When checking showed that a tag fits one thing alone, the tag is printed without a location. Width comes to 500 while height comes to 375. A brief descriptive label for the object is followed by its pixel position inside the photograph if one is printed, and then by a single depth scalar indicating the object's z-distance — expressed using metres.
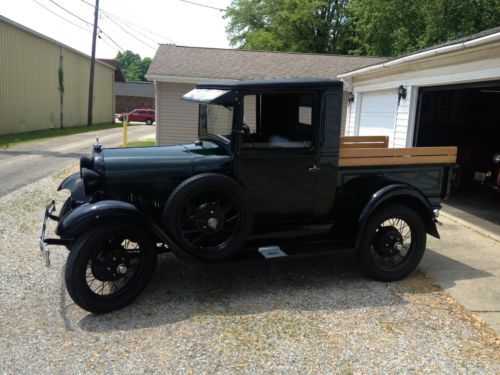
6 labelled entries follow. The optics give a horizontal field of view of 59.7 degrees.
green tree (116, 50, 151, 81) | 103.81
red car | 38.56
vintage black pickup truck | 3.73
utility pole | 28.25
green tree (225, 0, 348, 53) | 29.77
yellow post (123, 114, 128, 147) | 13.85
